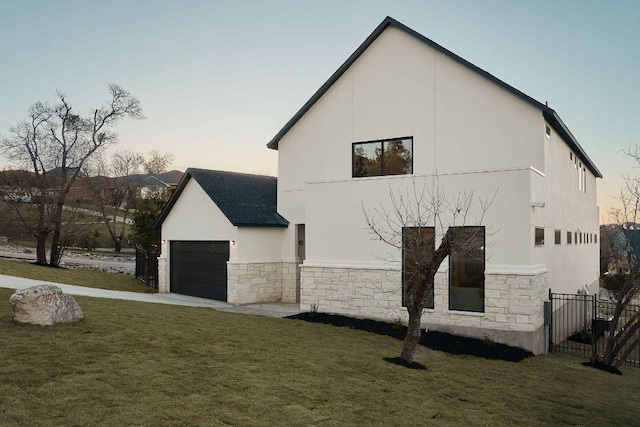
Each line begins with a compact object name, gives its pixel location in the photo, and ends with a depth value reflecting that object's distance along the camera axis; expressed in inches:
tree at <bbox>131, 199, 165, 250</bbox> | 1168.2
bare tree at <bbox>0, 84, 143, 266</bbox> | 1302.9
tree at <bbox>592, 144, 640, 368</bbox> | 518.0
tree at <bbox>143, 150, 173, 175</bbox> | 2493.8
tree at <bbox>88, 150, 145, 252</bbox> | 1887.2
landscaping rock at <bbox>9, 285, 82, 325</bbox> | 396.2
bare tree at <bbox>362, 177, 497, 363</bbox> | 557.0
